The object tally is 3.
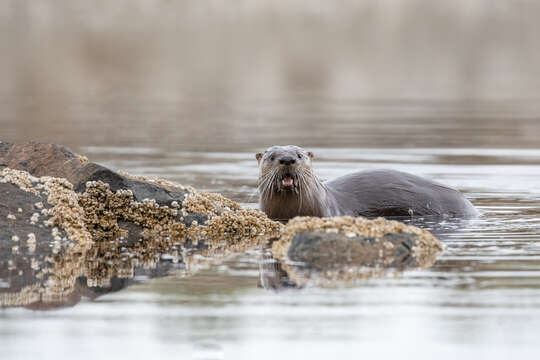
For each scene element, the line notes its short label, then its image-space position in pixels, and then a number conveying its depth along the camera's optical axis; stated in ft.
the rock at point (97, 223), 41.63
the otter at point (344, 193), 54.75
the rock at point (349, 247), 40.09
